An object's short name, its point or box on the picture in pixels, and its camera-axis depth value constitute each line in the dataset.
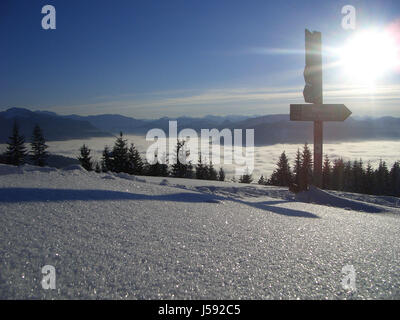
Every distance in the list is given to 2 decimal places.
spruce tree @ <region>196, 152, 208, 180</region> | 46.00
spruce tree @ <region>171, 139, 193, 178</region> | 41.50
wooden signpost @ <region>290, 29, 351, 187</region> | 8.94
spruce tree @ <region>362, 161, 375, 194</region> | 40.17
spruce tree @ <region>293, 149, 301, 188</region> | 48.05
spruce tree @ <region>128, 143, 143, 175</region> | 37.14
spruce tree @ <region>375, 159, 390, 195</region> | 39.67
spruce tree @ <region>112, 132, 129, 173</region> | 35.97
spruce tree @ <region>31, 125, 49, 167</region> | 37.24
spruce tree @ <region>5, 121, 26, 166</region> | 35.66
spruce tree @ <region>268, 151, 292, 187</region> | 48.69
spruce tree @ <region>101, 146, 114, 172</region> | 36.95
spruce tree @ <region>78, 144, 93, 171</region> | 37.47
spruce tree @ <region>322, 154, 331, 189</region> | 43.33
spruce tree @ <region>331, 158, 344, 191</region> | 43.79
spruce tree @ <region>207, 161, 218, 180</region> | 50.33
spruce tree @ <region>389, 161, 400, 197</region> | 40.59
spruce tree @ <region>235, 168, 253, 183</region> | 53.79
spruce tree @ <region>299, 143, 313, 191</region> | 42.12
